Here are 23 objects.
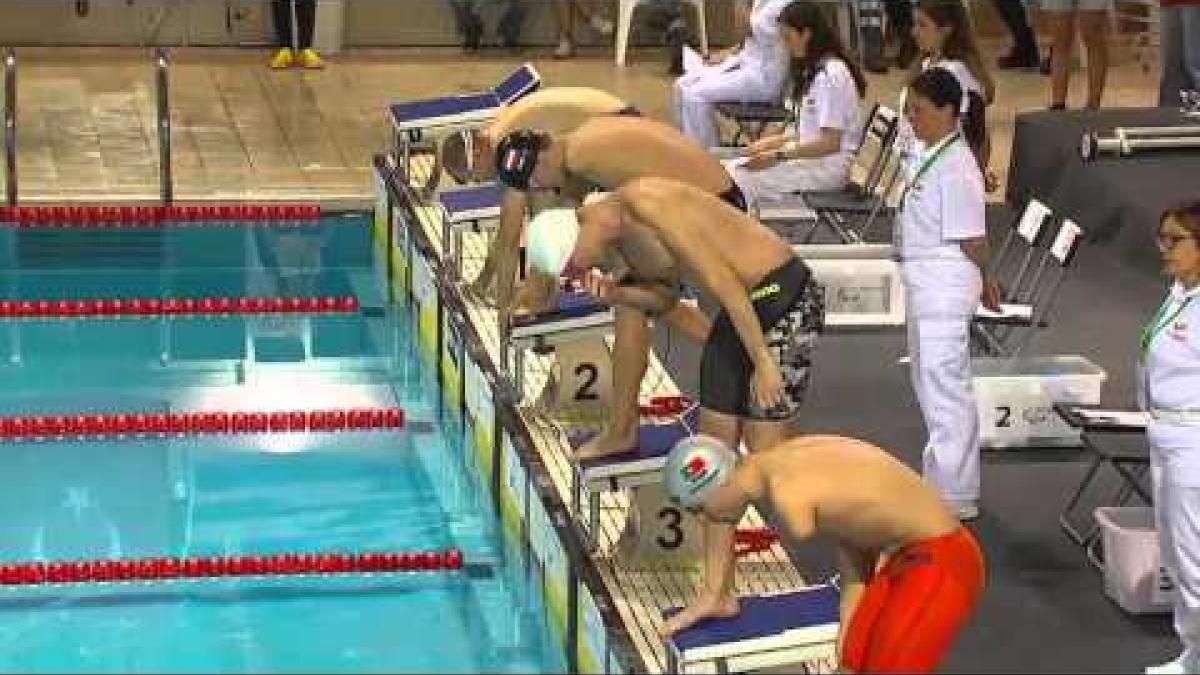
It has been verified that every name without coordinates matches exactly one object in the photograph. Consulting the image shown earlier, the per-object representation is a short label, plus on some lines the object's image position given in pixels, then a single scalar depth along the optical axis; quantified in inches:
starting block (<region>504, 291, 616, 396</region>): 591.2
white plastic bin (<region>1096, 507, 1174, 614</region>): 486.0
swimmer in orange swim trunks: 402.0
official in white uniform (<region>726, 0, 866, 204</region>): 719.1
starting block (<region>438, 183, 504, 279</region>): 705.0
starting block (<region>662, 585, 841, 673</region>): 425.4
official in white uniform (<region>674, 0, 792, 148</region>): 810.2
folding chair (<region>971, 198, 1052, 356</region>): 625.6
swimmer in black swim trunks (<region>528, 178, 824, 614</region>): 476.7
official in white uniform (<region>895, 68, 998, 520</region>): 524.4
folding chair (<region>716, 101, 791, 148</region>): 812.0
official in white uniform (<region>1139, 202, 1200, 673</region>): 447.5
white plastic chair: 1072.2
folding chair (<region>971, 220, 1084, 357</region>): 601.0
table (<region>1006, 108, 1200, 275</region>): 744.3
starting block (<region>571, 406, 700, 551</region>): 506.0
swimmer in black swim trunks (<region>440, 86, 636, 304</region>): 615.2
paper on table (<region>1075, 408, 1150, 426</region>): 521.0
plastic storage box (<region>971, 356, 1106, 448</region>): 585.3
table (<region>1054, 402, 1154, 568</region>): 511.8
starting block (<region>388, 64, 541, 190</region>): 789.9
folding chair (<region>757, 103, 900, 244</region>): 727.7
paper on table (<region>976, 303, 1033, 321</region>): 604.4
